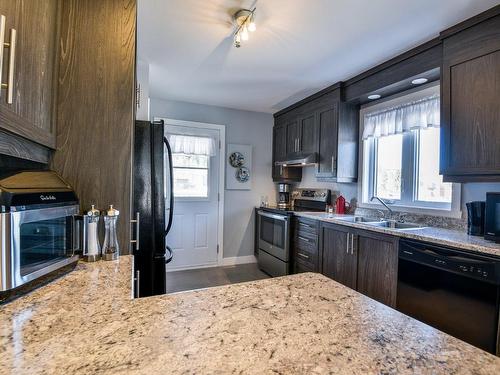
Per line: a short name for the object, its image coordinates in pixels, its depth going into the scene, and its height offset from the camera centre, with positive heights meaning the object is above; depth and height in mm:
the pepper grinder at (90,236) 1217 -231
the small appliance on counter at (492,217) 1707 -167
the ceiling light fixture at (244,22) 1844 +1172
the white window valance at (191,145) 3849 +604
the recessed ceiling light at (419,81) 2398 +982
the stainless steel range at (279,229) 3381 -557
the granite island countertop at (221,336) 522 -343
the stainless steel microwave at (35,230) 779 -159
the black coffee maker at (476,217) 1937 -190
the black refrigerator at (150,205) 1987 -143
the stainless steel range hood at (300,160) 3455 +382
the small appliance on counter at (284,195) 4148 -112
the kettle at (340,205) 3326 -202
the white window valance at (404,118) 2424 +709
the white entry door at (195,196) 3902 -144
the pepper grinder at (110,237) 1258 -245
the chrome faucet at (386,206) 2787 -170
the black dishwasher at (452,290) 1555 -648
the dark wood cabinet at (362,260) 2146 -631
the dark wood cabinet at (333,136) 3127 +638
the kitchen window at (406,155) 2443 +358
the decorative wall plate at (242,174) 4262 +205
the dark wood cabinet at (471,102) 1767 +613
